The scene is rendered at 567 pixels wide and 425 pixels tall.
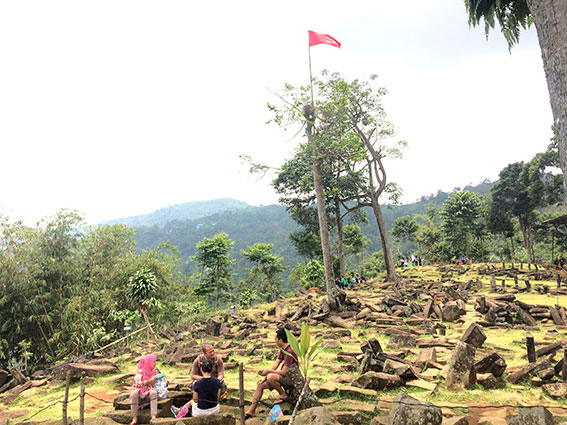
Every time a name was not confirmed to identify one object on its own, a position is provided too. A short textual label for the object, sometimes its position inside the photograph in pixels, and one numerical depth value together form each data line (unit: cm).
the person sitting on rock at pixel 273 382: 461
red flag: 1294
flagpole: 1291
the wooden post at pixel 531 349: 564
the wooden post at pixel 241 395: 381
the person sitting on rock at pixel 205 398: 456
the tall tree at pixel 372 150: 2281
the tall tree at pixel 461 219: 3150
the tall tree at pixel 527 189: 2509
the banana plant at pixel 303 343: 345
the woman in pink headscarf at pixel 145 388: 498
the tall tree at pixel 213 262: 2833
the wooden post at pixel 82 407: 445
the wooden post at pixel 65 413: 456
